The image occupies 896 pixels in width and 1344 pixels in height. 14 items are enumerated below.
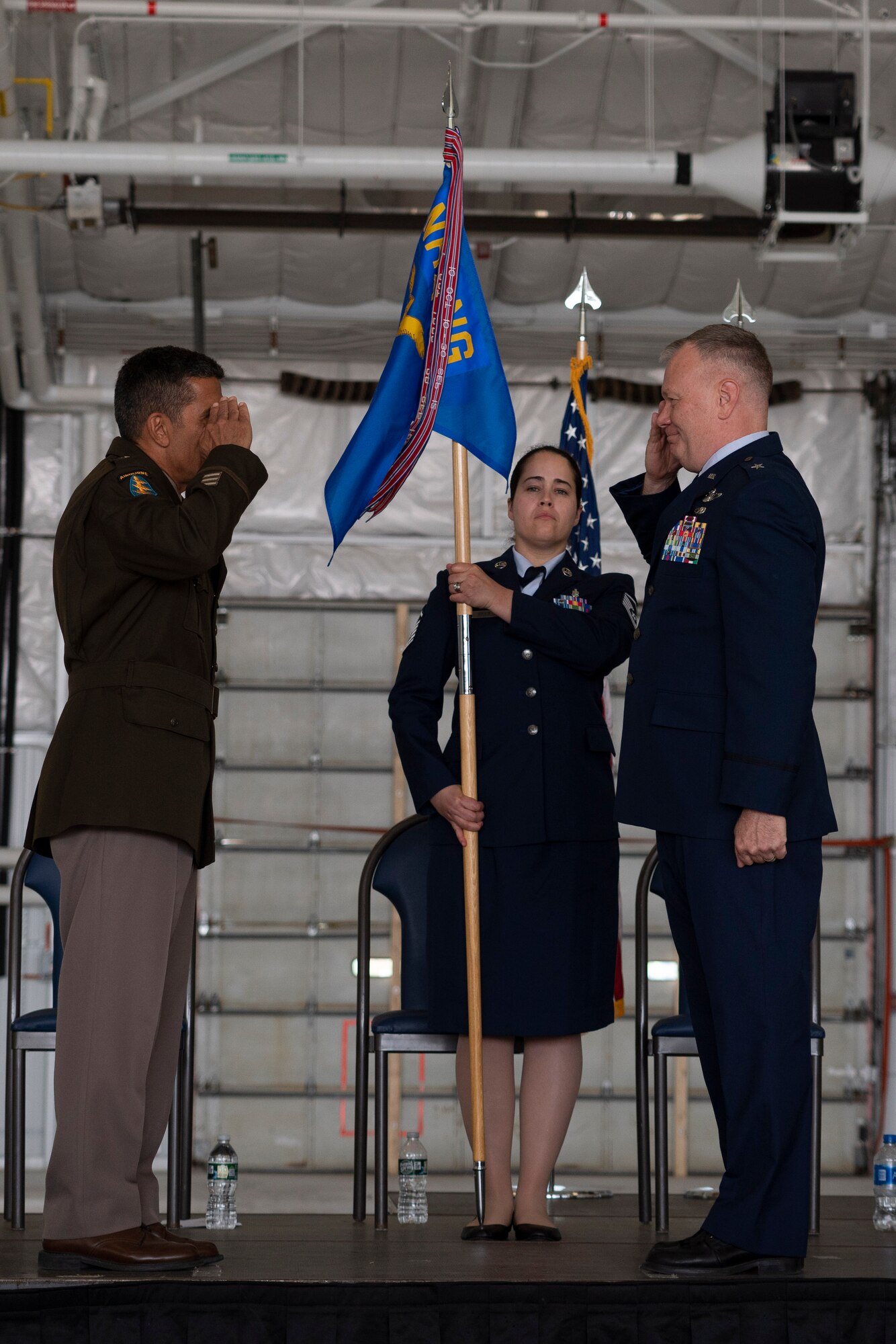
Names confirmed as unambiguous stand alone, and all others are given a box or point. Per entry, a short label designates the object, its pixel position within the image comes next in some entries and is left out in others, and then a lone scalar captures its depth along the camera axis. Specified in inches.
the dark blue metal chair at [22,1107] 270.1
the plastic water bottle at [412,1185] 276.1
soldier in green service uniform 203.3
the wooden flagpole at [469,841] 245.4
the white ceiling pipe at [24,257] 500.1
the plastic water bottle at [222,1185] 263.3
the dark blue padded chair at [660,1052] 261.7
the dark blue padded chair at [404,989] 270.8
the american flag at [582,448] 390.0
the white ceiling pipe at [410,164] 483.8
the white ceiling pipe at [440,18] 484.7
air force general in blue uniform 199.0
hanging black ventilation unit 472.4
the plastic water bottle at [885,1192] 272.8
